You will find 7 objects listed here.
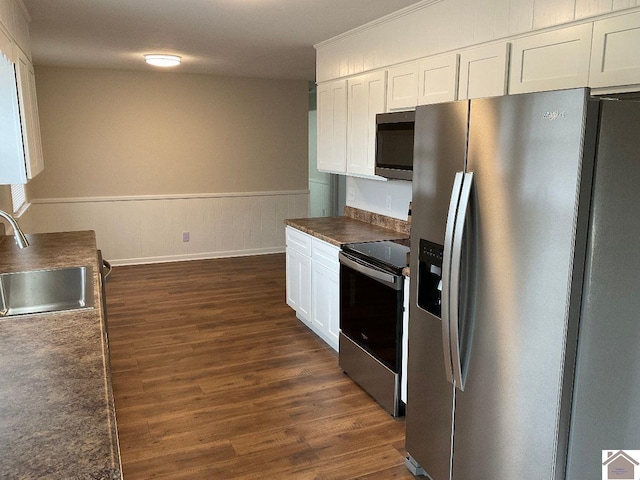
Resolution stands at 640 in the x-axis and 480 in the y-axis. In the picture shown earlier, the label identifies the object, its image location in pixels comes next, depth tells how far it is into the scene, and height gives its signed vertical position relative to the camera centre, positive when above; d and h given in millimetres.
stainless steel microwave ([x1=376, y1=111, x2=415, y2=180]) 3043 +28
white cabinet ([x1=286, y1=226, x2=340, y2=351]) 3668 -1061
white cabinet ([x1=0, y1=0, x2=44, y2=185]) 2578 +217
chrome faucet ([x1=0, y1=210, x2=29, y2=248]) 2123 -362
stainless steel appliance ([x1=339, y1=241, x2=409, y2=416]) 2830 -1020
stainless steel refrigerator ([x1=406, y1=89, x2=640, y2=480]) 1537 -435
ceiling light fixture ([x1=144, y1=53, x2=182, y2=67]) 5095 +906
